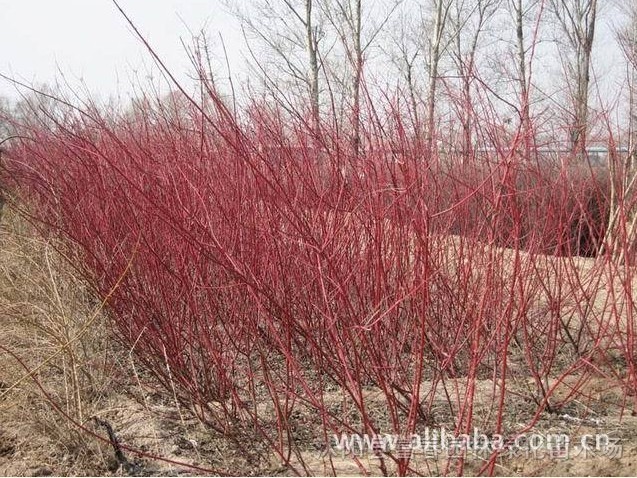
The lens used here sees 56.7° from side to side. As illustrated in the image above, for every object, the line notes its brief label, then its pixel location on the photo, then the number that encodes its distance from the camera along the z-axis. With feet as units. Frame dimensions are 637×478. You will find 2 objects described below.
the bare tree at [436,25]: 36.37
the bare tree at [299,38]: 41.27
